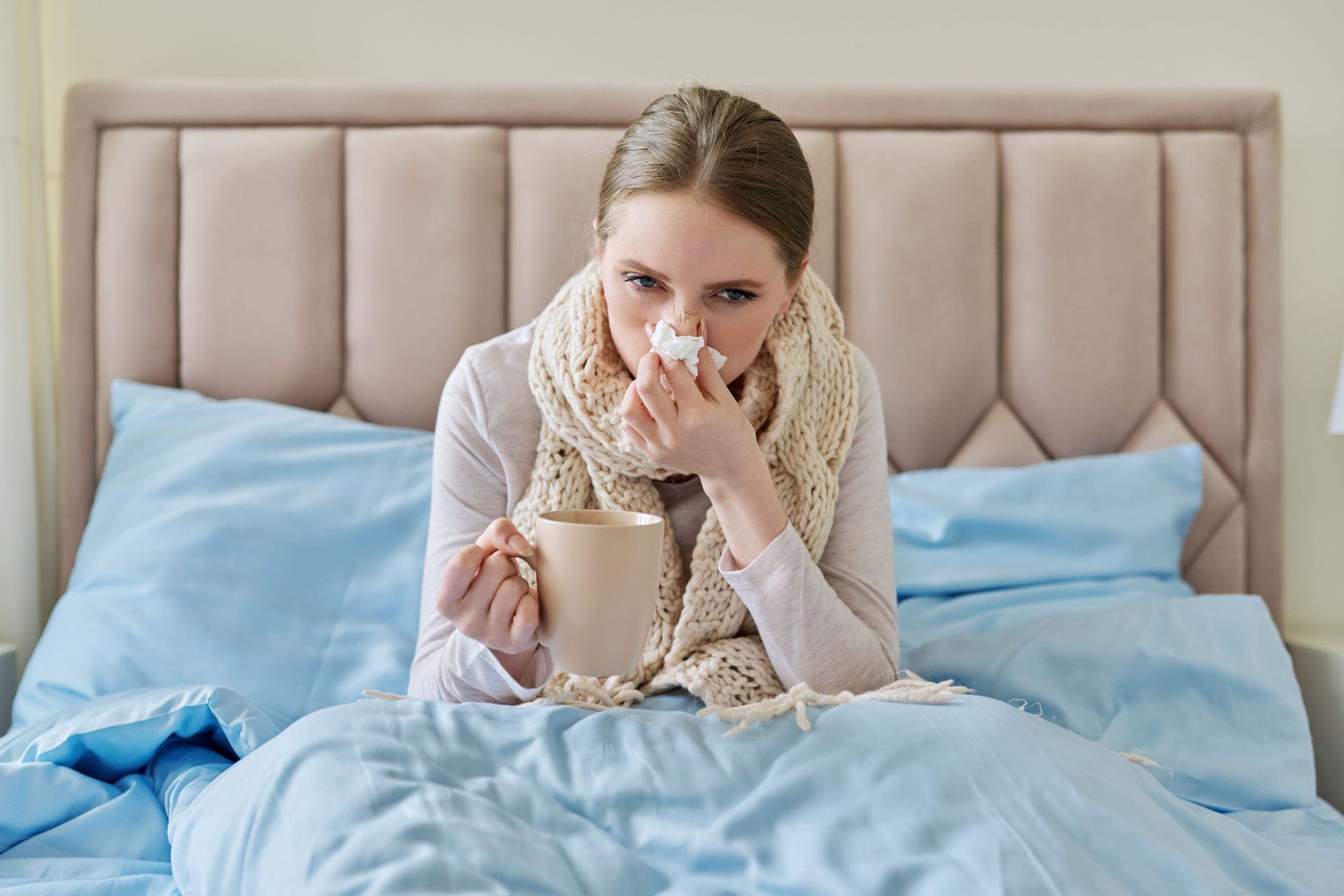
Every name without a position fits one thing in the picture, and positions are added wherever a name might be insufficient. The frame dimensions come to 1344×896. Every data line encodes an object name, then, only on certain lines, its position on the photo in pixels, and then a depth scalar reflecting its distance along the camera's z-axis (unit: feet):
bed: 2.58
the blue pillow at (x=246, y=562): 4.30
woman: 3.23
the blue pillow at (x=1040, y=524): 4.94
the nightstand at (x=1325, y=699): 4.76
